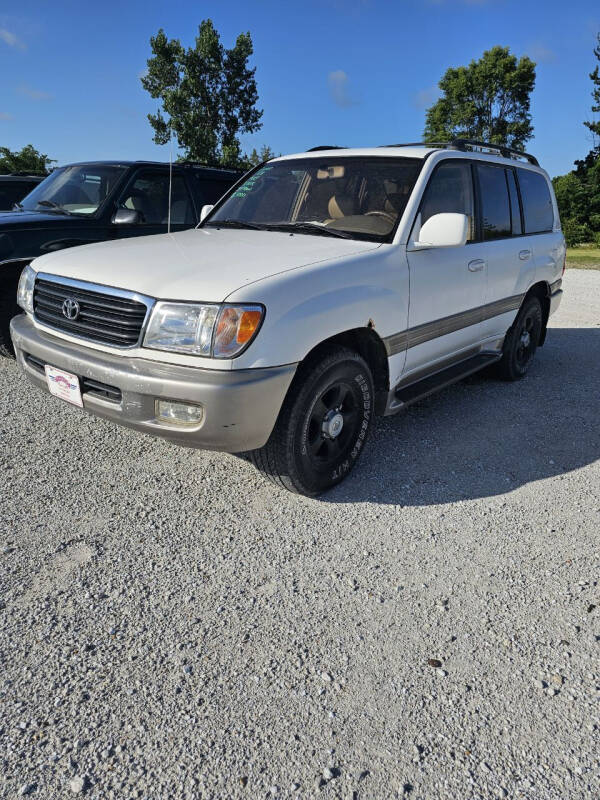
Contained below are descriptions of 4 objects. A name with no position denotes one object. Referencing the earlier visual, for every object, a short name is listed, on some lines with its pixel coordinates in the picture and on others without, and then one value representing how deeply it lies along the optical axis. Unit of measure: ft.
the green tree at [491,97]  126.00
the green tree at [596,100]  101.76
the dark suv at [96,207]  16.01
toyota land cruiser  8.50
